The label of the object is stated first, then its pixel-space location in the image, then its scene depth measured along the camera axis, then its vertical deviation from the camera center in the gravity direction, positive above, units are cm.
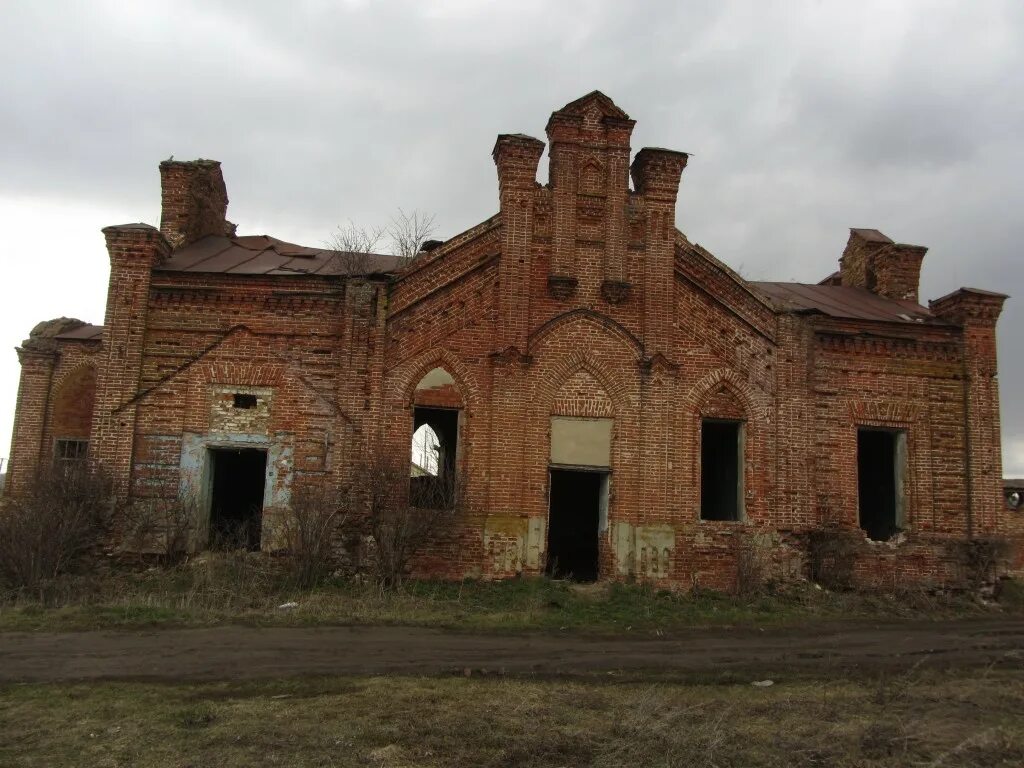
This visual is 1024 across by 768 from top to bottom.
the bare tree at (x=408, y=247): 2632 +798
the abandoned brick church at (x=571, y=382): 1395 +203
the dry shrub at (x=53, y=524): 1214 -70
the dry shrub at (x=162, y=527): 1342 -74
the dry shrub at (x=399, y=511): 1316 -33
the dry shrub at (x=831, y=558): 1461 -95
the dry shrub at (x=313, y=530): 1302 -69
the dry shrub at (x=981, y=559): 1531 -92
